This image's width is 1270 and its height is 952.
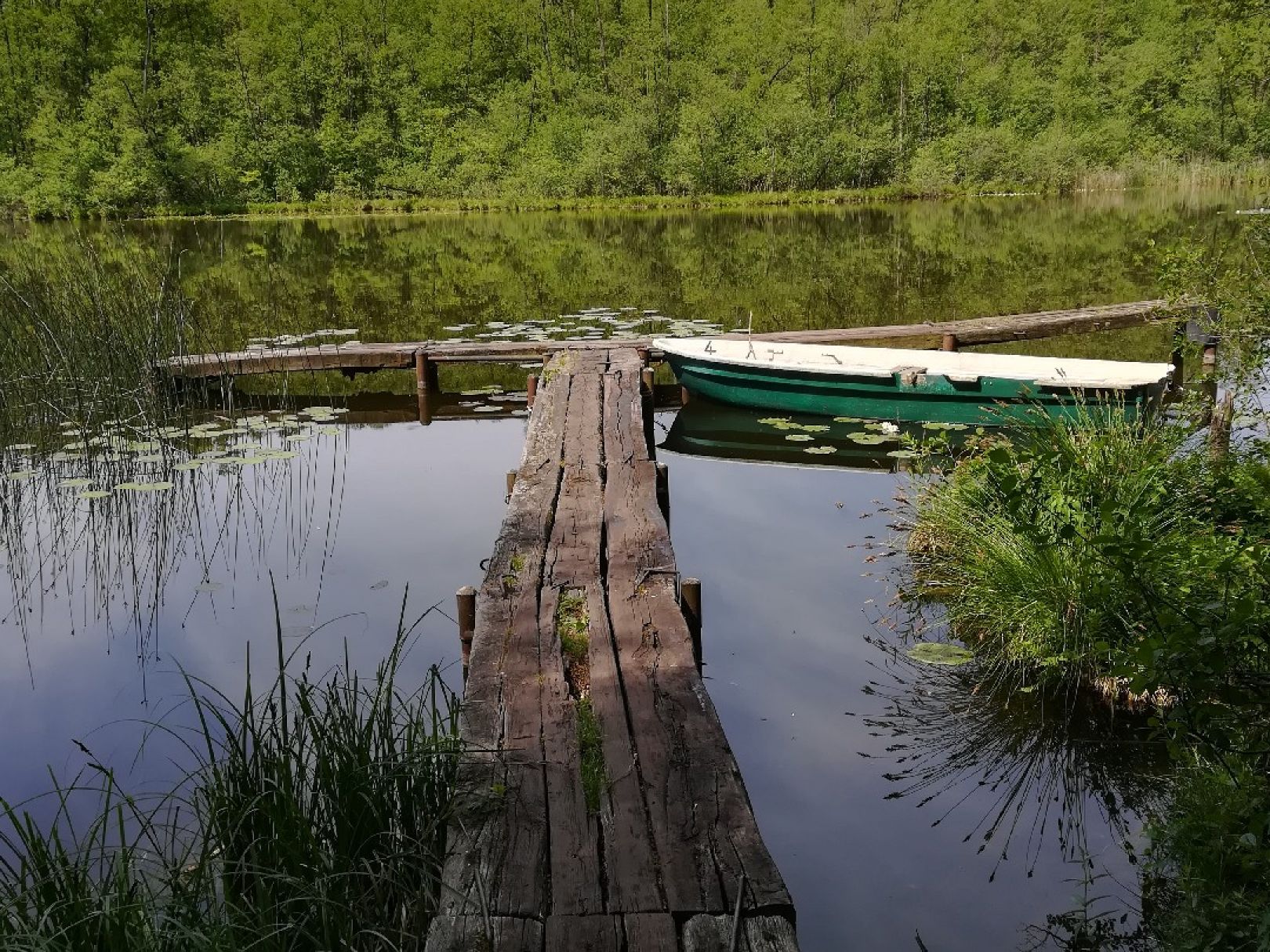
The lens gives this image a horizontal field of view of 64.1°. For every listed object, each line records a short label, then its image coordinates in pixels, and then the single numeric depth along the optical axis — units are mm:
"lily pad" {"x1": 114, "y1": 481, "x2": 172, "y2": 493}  6789
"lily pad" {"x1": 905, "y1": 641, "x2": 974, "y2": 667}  4934
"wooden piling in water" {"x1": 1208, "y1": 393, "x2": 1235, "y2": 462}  5727
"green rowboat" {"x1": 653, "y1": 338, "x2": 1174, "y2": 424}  8414
